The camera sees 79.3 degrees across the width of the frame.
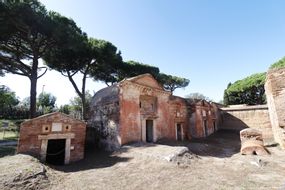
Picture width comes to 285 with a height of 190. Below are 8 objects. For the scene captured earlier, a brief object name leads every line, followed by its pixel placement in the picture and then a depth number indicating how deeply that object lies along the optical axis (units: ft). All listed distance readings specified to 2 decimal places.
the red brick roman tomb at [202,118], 63.34
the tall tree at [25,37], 45.39
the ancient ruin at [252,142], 36.30
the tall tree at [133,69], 74.79
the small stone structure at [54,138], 30.35
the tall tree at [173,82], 95.91
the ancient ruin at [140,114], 42.47
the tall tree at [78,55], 53.31
